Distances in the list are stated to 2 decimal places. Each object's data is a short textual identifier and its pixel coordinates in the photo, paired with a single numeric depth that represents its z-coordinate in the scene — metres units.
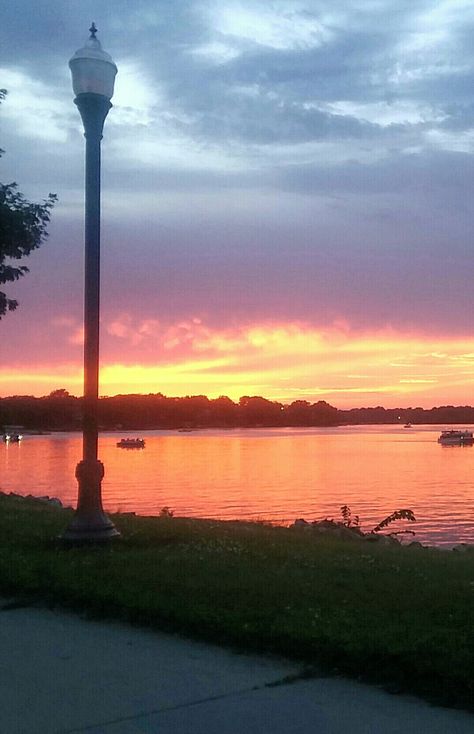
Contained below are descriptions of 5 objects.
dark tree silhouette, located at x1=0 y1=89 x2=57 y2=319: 13.41
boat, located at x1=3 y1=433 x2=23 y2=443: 119.81
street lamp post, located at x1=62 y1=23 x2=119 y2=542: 10.98
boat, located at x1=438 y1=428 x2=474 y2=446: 114.44
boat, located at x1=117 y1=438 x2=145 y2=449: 103.12
